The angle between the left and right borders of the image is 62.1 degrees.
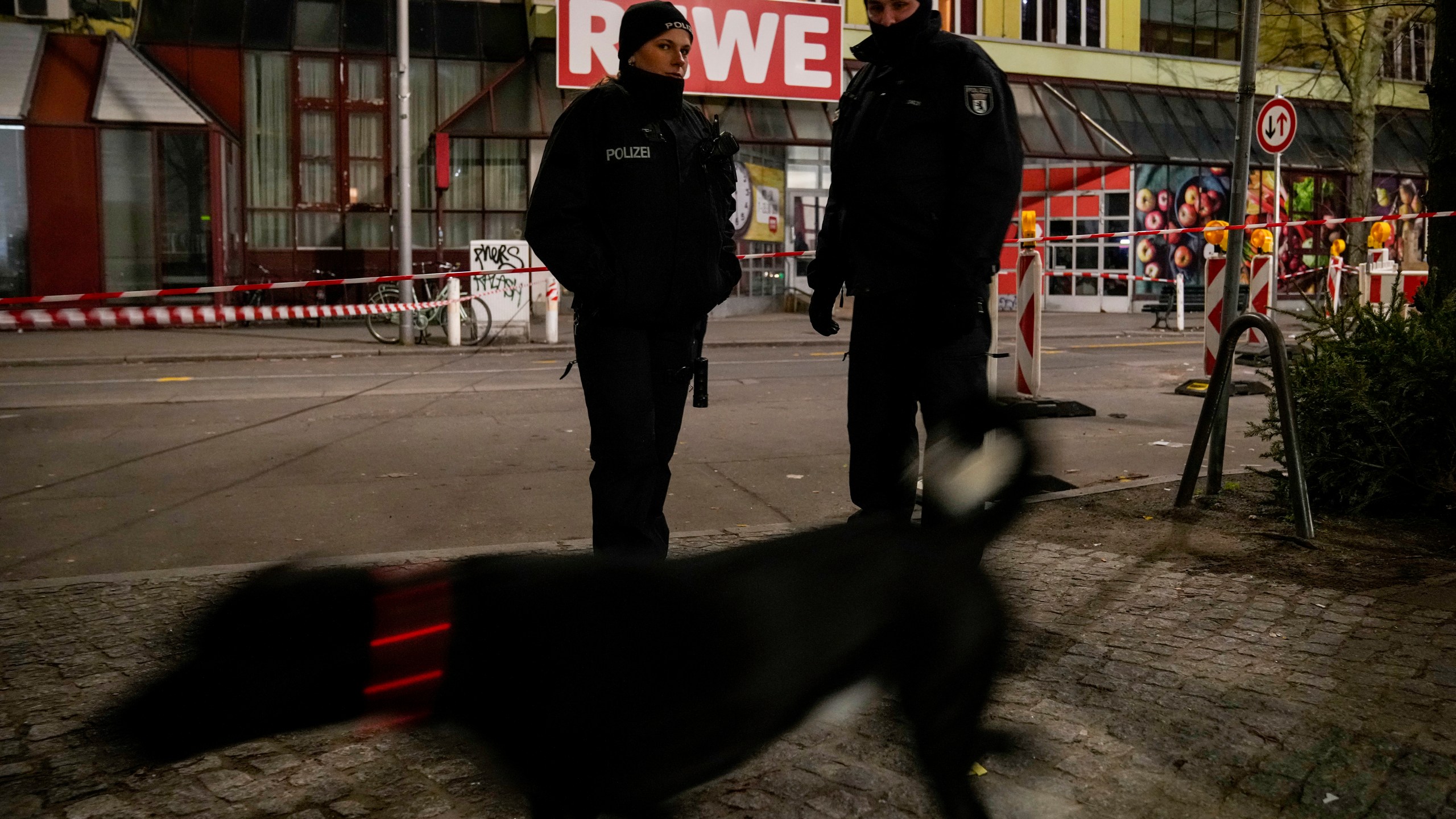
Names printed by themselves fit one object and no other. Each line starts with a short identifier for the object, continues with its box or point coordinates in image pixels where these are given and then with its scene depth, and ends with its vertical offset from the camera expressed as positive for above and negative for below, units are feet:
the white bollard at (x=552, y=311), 51.29 -0.07
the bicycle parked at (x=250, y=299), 66.90 +0.59
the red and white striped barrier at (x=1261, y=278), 35.81 +0.89
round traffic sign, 44.06 +6.68
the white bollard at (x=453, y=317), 50.57 -0.35
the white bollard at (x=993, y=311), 24.12 -0.06
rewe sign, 70.95 +15.85
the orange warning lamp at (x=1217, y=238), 32.62 +3.79
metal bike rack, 15.58 -1.19
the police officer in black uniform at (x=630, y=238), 10.75 +0.63
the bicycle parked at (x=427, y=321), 52.42 -0.52
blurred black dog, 4.99 -1.61
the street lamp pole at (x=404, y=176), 51.47 +5.83
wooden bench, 68.80 +0.26
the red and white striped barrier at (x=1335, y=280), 55.36 +1.32
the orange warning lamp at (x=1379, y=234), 73.41 +4.62
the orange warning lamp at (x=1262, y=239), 54.34 +3.15
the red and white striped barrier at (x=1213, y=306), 29.96 +0.05
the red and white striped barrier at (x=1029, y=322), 28.14 -0.34
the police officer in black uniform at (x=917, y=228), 10.59 +0.71
